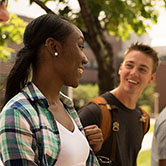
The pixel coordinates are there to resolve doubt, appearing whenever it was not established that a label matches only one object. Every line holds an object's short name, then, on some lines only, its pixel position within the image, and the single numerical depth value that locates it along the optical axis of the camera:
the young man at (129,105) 2.61
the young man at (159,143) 2.48
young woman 1.32
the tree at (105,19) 3.81
